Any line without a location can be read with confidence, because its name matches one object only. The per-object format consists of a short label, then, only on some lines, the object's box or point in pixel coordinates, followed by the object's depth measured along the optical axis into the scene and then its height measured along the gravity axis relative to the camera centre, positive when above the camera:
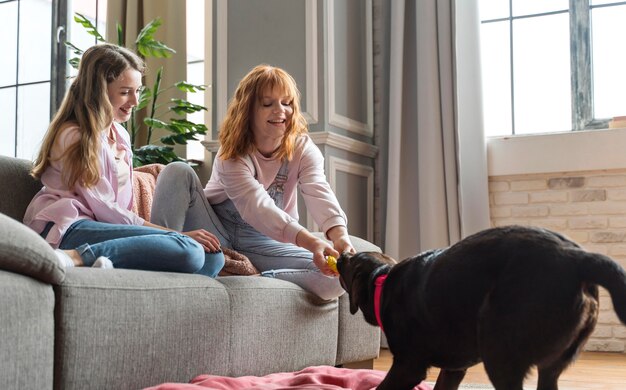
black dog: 1.25 -0.14
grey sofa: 1.47 -0.22
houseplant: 3.97 +0.55
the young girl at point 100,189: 2.01 +0.11
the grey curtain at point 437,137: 3.88 +0.44
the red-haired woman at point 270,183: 2.41 +0.14
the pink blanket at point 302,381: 1.84 -0.40
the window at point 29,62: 5.12 +1.10
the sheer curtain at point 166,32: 4.69 +1.18
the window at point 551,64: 3.93 +0.82
